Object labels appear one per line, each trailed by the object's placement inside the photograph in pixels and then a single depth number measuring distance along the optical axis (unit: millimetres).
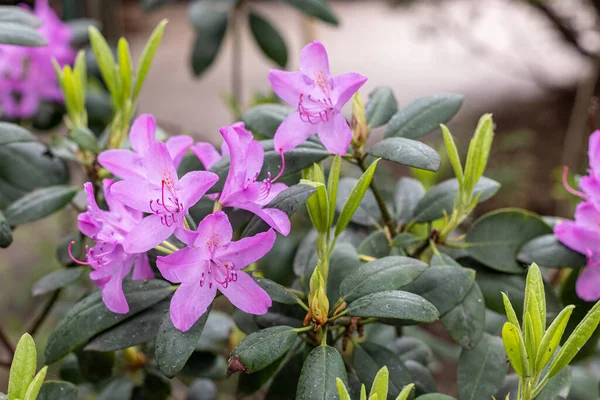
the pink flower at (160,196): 557
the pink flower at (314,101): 631
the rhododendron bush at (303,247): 559
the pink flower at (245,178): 587
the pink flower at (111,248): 610
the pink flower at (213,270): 550
